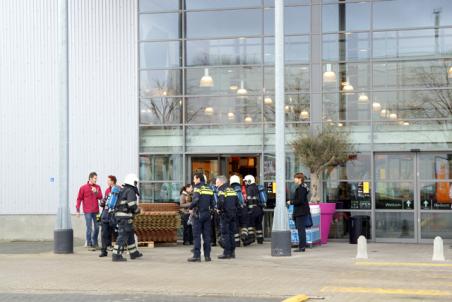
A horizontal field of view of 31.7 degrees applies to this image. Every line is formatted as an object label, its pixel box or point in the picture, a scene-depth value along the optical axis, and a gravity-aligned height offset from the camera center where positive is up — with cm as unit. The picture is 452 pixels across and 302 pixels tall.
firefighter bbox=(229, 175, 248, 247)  2028 -90
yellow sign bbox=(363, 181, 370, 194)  2264 -13
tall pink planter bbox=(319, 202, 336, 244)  2177 -94
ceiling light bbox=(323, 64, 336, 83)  2312 +315
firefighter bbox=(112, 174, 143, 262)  1736 -62
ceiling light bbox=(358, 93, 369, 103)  2289 +246
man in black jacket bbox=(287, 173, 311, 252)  1919 -69
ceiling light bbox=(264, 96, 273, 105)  2353 +248
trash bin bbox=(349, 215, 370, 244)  2216 -122
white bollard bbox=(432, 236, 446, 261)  1703 -146
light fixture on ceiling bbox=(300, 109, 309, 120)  2320 +203
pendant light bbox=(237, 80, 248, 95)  2378 +281
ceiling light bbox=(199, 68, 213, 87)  2409 +316
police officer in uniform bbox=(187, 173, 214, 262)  1694 -68
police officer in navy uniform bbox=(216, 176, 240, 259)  1755 -70
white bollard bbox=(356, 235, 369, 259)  1752 -145
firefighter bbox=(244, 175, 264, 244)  2112 -56
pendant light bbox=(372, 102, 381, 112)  2278 +221
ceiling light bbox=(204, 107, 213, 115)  2395 +221
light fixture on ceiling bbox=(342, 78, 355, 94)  2302 +279
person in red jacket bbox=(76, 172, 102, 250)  2097 -48
